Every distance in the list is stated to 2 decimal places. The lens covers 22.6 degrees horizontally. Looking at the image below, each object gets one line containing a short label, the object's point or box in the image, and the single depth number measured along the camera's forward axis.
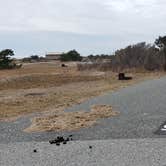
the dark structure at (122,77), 33.15
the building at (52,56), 123.27
